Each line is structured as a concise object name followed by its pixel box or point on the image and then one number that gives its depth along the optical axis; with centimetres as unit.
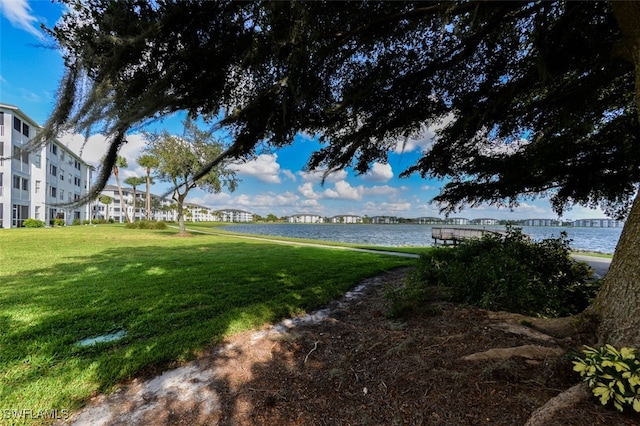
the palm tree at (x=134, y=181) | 4550
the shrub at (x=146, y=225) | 3038
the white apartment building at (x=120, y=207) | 6631
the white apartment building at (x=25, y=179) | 2289
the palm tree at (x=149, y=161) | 2247
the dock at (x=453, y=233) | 1423
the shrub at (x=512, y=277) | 380
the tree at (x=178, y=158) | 1997
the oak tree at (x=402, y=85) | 249
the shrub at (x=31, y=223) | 2524
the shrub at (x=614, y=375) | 170
